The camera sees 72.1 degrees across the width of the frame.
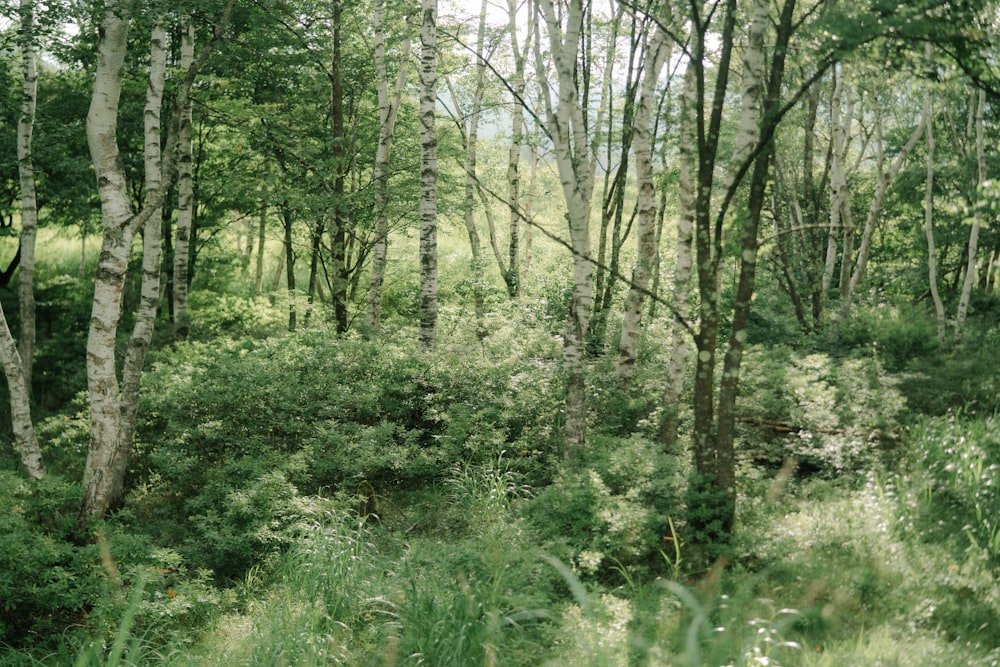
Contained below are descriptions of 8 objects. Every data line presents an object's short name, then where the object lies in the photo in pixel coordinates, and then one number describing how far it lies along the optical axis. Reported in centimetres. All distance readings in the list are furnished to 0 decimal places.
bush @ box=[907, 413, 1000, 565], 548
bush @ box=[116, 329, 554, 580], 715
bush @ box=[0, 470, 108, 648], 525
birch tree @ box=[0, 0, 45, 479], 795
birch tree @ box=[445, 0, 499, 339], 1546
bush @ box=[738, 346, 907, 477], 748
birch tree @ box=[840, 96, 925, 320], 1308
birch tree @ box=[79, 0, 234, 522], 673
